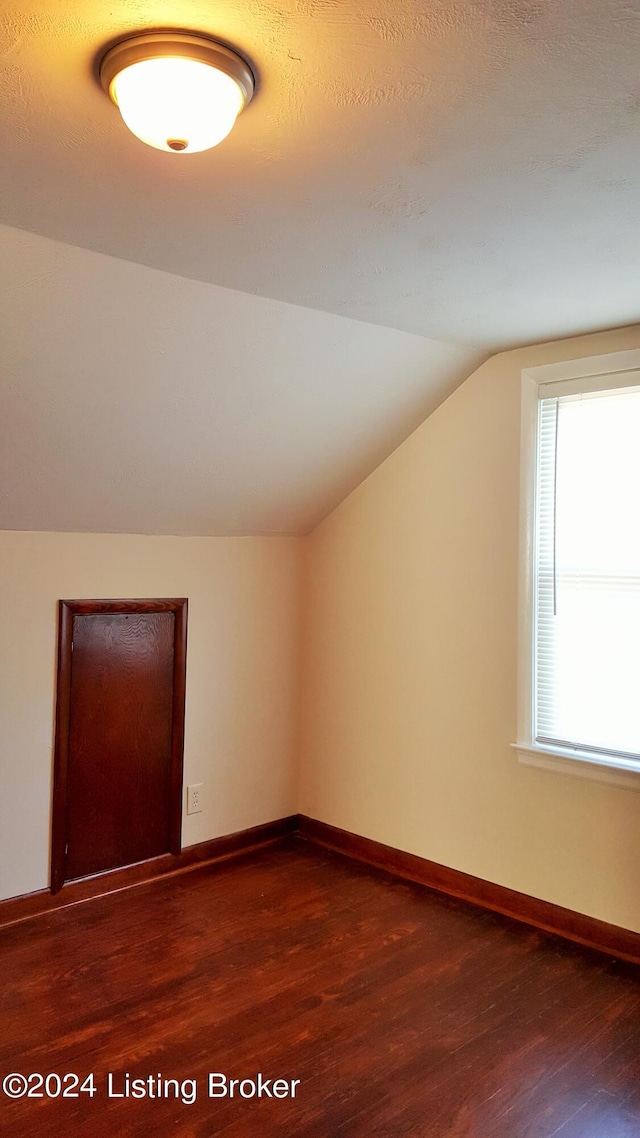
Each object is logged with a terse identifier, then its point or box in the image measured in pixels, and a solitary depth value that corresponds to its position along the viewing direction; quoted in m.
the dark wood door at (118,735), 3.20
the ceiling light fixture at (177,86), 1.35
